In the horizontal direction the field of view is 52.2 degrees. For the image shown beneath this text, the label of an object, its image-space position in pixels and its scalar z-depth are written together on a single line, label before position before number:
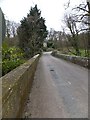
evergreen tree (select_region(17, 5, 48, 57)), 20.52
